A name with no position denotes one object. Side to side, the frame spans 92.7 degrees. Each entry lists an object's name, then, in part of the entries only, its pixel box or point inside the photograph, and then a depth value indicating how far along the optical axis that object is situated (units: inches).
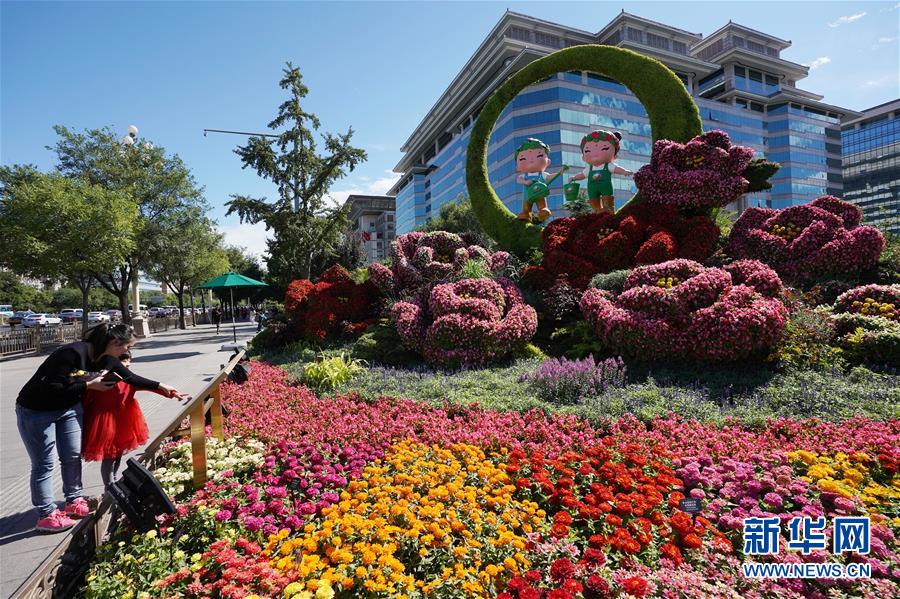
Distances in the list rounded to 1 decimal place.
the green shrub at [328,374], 264.8
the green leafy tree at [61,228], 645.9
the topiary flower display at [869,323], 233.0
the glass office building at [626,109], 1808.6
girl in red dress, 146.3
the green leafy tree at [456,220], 1368.1
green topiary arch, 426.9
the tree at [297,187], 693.9
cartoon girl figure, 458.6
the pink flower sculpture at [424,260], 382.3
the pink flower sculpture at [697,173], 369.7
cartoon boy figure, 513.0
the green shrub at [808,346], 236.4
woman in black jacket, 135.9
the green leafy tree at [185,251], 905.5
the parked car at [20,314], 1665.5
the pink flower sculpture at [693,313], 232.8
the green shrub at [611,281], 312.0
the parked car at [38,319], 1344.7
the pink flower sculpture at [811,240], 314.2
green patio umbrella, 600.9
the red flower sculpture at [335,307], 406.6
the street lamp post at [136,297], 887.4
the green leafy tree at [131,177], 865.5
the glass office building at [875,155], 3043.8
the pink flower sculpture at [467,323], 293.3
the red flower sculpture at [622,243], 343.6
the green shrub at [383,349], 328.2
